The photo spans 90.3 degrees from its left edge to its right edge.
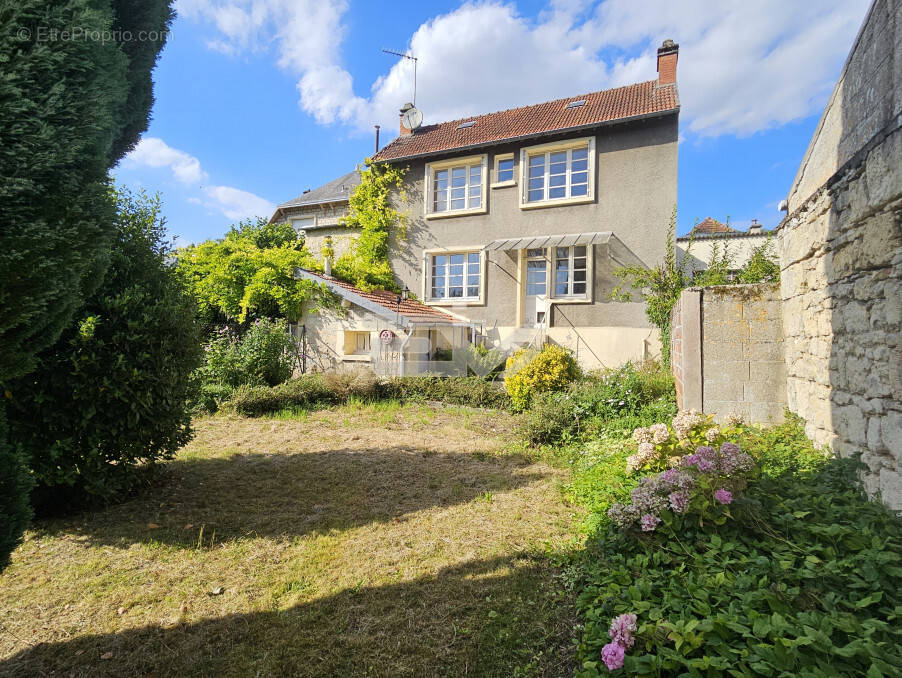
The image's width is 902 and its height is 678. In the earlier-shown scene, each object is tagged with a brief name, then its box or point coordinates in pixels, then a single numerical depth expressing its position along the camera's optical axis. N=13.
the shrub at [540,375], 9.04
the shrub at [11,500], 2.35
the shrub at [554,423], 6.91
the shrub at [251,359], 10.22
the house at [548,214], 12.64
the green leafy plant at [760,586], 1.91
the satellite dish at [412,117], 16.75
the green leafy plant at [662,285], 10.28
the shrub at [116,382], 4.00
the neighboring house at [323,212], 16.69
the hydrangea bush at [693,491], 3.00
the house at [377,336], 12.48
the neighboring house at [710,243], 19.09
